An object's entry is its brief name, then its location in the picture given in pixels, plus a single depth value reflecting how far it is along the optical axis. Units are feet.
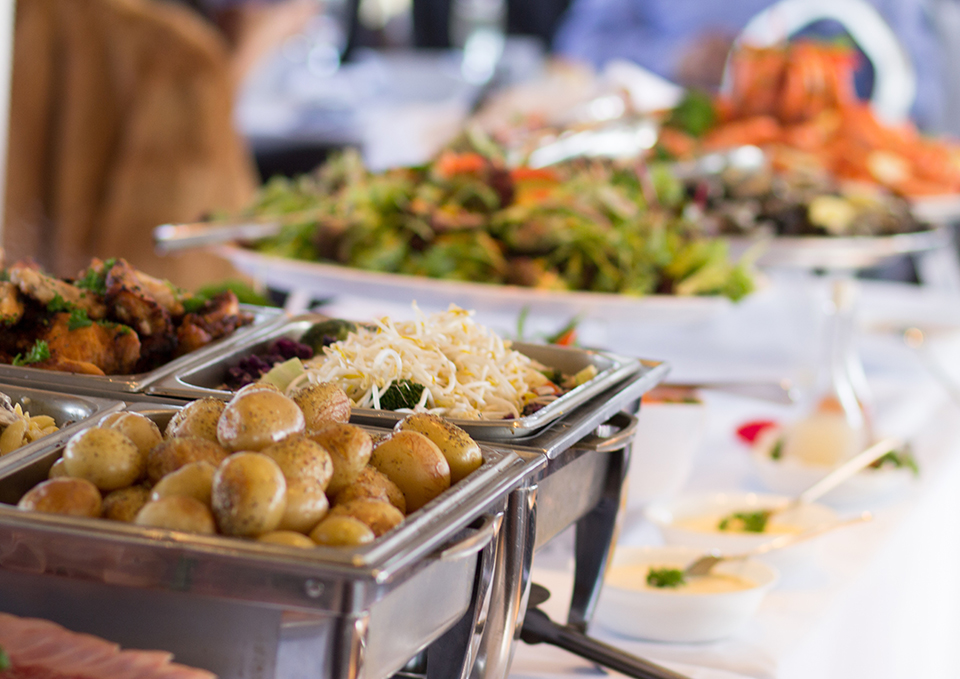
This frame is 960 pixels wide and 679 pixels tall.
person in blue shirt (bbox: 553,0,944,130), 19.30
